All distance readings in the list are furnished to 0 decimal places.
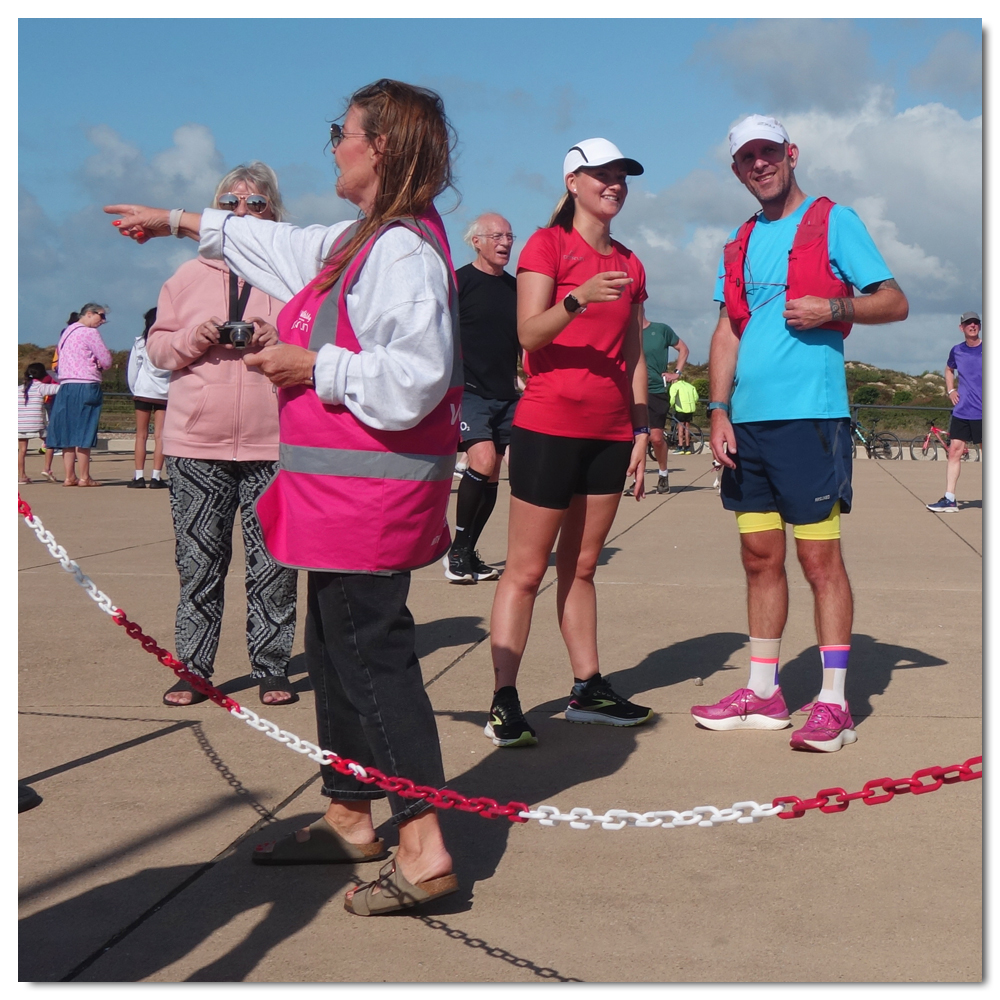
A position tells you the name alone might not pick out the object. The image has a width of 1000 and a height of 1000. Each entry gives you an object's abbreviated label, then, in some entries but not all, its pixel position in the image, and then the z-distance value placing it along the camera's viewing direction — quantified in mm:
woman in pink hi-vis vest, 2736
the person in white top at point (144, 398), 12070
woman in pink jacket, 4676
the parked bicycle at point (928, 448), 21266
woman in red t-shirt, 4184
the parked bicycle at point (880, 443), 21547
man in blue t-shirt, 4145
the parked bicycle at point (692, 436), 23803
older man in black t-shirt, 7254
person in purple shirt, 11836
